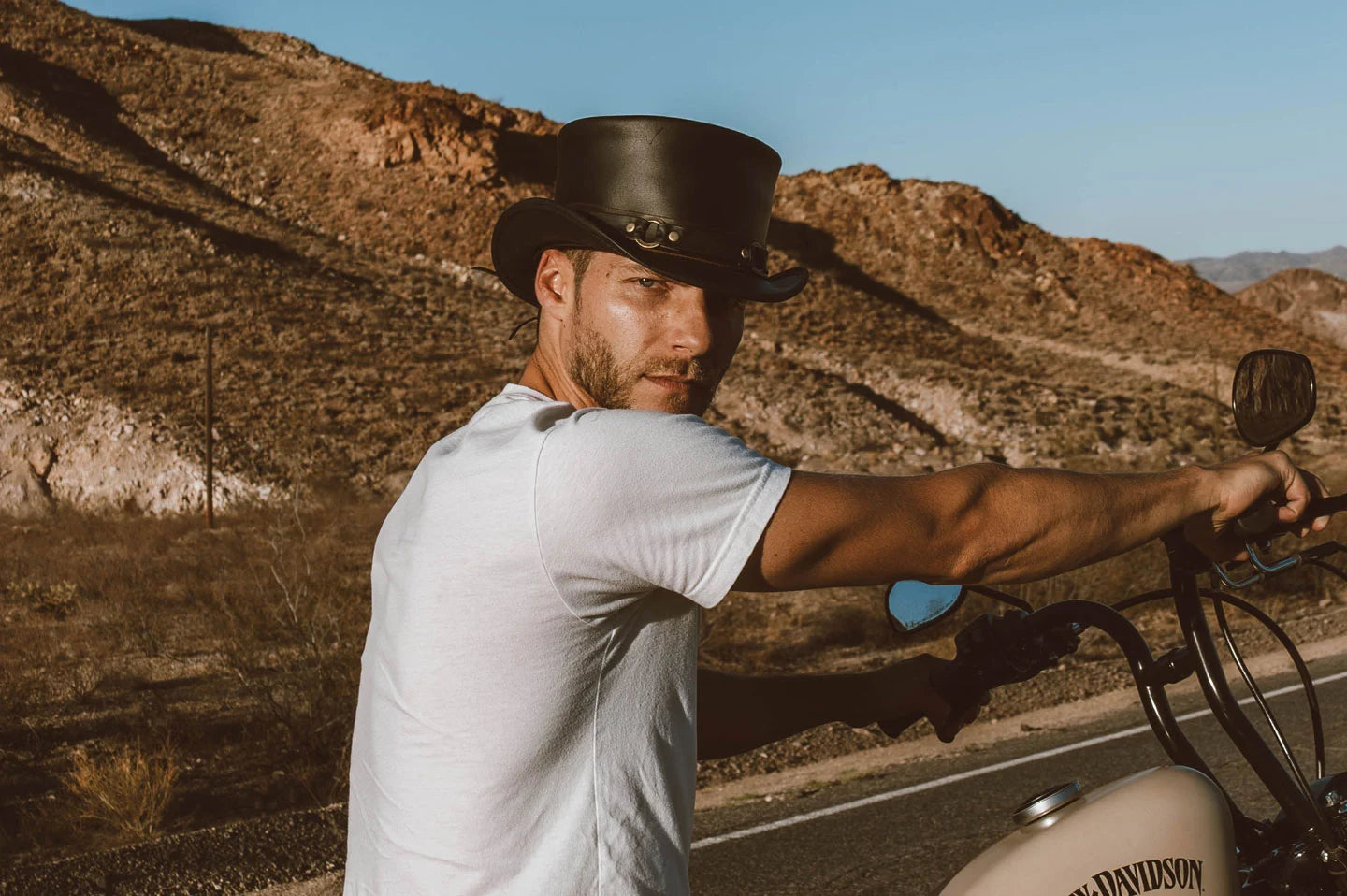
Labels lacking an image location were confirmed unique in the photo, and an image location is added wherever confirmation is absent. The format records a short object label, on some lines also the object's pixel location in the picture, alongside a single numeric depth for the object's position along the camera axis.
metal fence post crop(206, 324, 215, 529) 24.56
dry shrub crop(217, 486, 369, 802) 9.04
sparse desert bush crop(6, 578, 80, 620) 16.28
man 1.56
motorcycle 1.76
